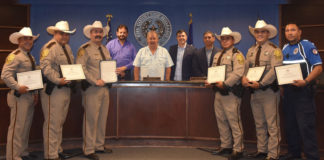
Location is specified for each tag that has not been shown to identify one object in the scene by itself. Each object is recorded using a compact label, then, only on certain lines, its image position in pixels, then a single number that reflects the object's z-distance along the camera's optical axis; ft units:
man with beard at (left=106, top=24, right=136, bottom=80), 18.89
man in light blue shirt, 17.54
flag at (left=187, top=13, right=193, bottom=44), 24.88
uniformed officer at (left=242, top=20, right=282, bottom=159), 12.66
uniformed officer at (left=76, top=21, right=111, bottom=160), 13.46
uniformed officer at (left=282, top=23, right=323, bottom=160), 11.92
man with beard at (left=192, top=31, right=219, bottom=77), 18.52
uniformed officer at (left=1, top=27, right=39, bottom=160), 11.96
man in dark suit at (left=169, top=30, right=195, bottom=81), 18.75
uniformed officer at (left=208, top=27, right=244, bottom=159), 13.32
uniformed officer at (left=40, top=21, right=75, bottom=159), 12.33
